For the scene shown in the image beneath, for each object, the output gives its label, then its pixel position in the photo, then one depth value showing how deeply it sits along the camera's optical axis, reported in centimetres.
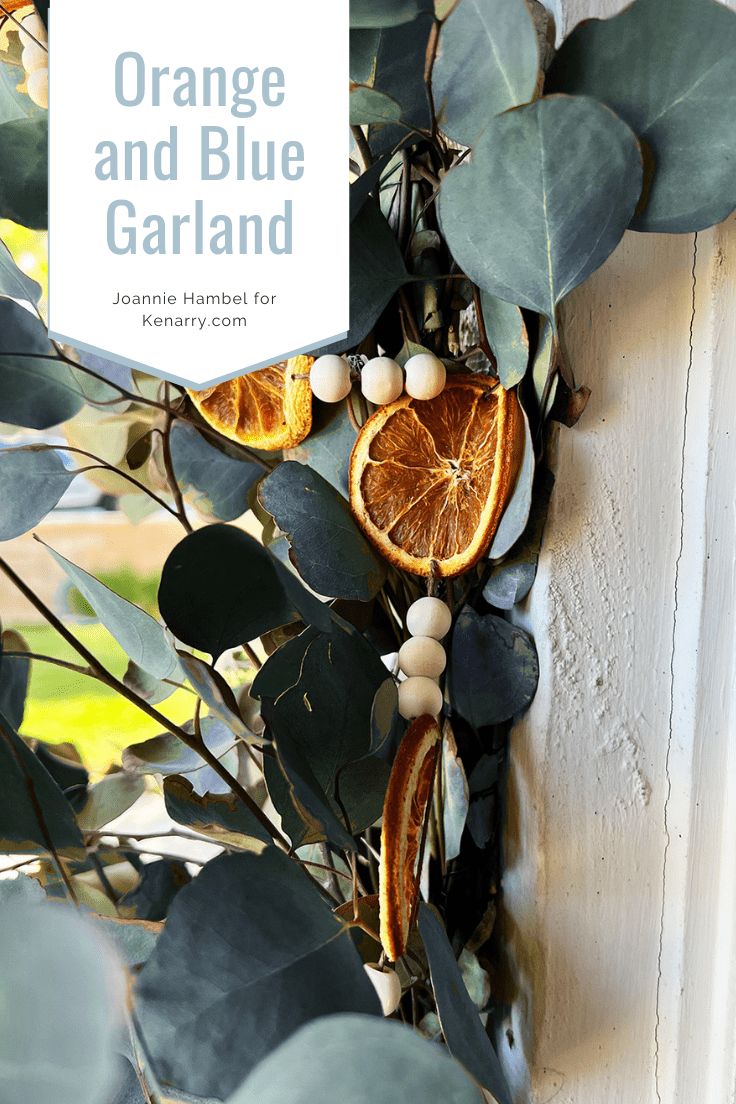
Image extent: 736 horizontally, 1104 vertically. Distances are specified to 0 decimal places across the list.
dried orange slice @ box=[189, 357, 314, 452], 32
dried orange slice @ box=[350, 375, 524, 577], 32
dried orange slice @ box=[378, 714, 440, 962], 29
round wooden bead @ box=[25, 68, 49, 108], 29
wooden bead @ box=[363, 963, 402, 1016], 29
